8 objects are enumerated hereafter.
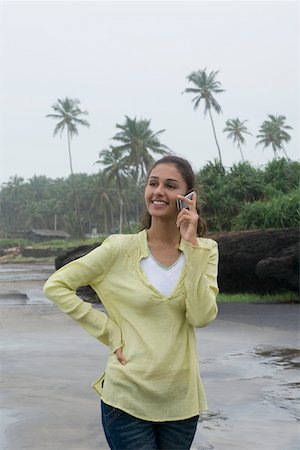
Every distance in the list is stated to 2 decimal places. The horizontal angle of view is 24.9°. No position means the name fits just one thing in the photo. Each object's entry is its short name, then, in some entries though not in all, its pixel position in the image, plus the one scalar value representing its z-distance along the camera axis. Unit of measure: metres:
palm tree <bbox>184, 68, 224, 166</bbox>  57.06
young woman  2.20
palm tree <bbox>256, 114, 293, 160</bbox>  71.88
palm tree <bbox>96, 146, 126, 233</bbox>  60.84
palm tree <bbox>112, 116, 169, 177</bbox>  57.19
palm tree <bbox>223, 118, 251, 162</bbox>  72.47
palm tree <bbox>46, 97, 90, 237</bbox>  63.06
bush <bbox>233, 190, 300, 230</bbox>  18.16
